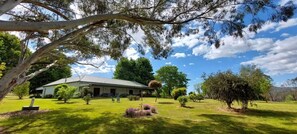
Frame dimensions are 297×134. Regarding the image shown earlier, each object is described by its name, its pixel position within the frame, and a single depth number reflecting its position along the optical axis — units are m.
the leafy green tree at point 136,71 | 33.05
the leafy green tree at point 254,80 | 7.33
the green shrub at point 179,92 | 13.79
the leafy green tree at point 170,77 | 28.86
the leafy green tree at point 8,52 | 20.94
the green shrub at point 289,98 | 23.17
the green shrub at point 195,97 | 13.41
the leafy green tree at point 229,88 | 7.30
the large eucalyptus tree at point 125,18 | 4.36
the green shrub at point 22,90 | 16.76
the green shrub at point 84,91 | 17.56
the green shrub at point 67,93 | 12.20
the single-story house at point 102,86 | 19.36
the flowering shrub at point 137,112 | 6.28
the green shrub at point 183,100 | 9.32
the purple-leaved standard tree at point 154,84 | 13.41
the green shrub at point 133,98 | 14.07
